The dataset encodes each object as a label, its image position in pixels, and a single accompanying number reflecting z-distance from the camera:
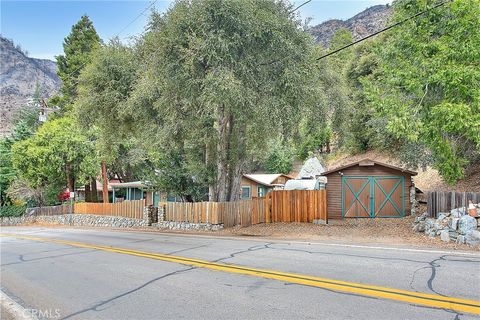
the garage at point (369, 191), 18.28
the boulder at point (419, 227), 13.09
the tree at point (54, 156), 35.31
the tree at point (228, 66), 14.05
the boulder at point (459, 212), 11.42
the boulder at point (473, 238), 10.40
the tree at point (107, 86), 19.70
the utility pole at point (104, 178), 33.84
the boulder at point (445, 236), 11.27
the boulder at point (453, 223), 11.07
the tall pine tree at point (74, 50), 49.41
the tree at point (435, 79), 11.89
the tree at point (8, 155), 41.56
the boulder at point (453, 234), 11.02
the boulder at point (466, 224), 10.65
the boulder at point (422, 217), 13.42
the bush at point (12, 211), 42.41
